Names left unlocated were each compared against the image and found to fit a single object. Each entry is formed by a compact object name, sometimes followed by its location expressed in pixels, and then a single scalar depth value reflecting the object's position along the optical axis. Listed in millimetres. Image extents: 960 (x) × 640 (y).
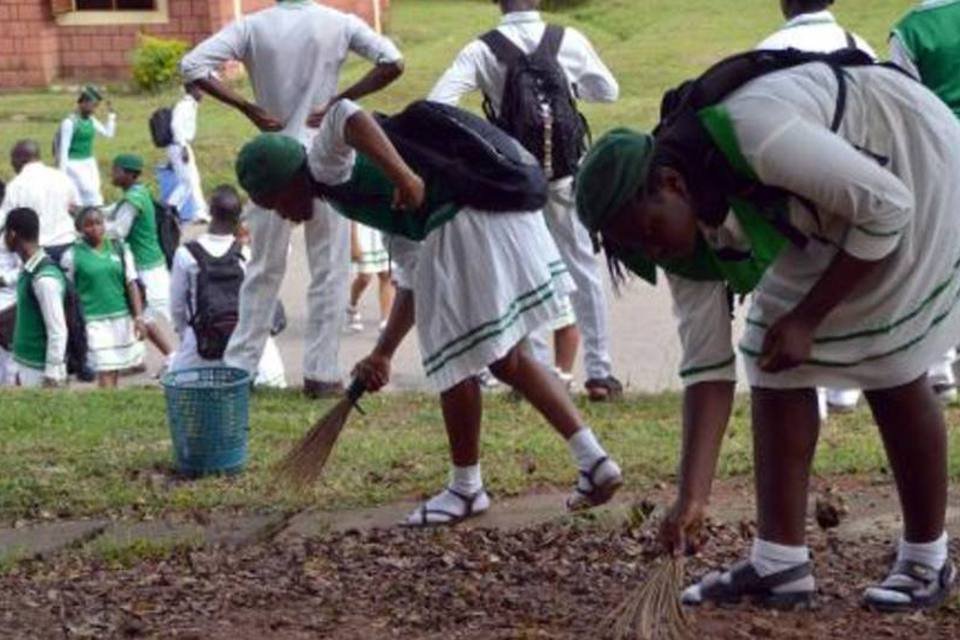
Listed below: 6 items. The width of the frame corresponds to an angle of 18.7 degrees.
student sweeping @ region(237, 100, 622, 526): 9257
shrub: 41598
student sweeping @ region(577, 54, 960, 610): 6820
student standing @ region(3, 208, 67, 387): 16914
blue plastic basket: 10923
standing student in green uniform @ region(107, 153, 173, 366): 20642
